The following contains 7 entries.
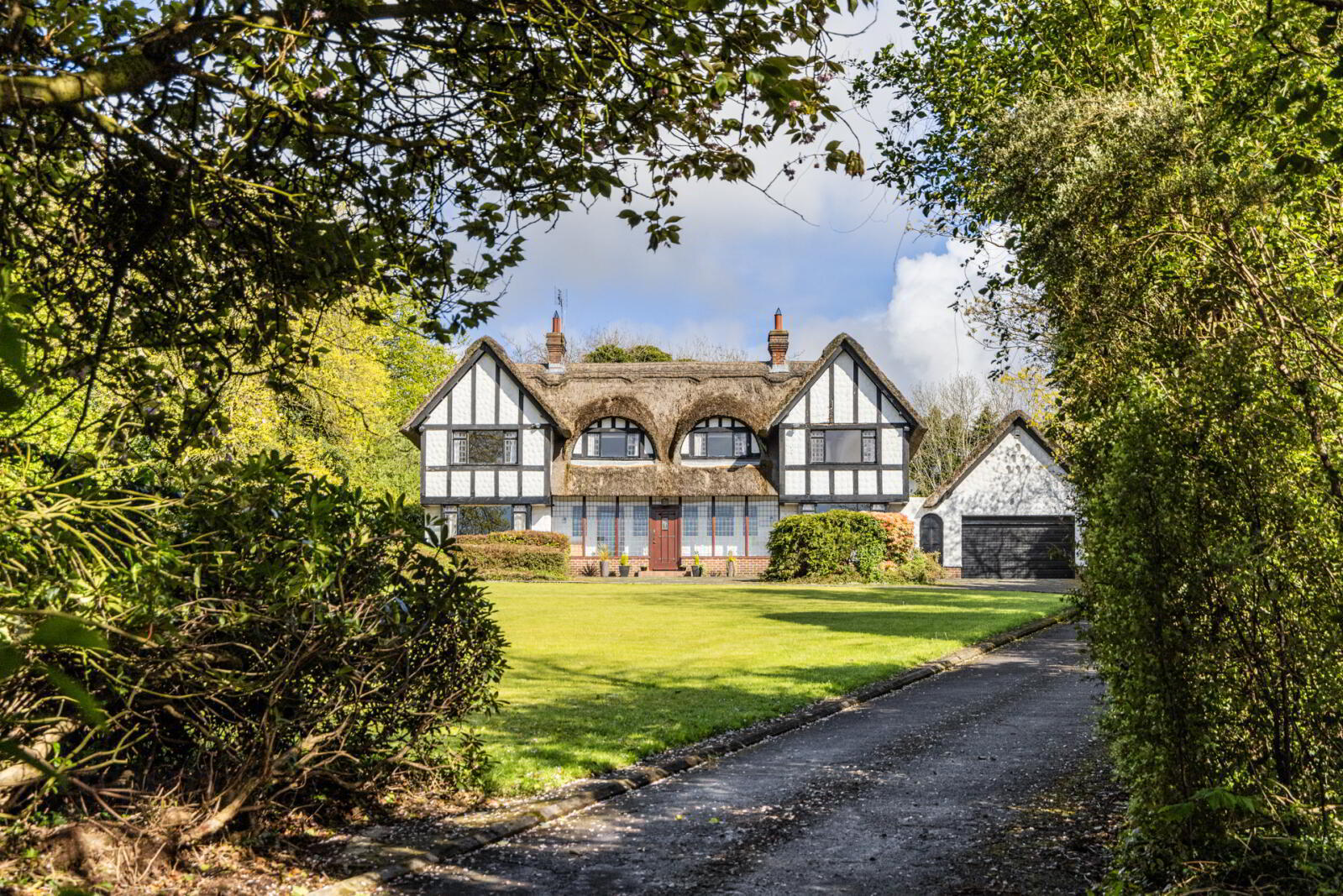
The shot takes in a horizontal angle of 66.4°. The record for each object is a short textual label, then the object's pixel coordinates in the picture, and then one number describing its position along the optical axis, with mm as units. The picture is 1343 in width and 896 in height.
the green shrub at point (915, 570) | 37562
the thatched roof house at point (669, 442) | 42500
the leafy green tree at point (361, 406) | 26469
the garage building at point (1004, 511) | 43094
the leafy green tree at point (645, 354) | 61031
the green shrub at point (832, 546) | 36531
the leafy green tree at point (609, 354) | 59425
